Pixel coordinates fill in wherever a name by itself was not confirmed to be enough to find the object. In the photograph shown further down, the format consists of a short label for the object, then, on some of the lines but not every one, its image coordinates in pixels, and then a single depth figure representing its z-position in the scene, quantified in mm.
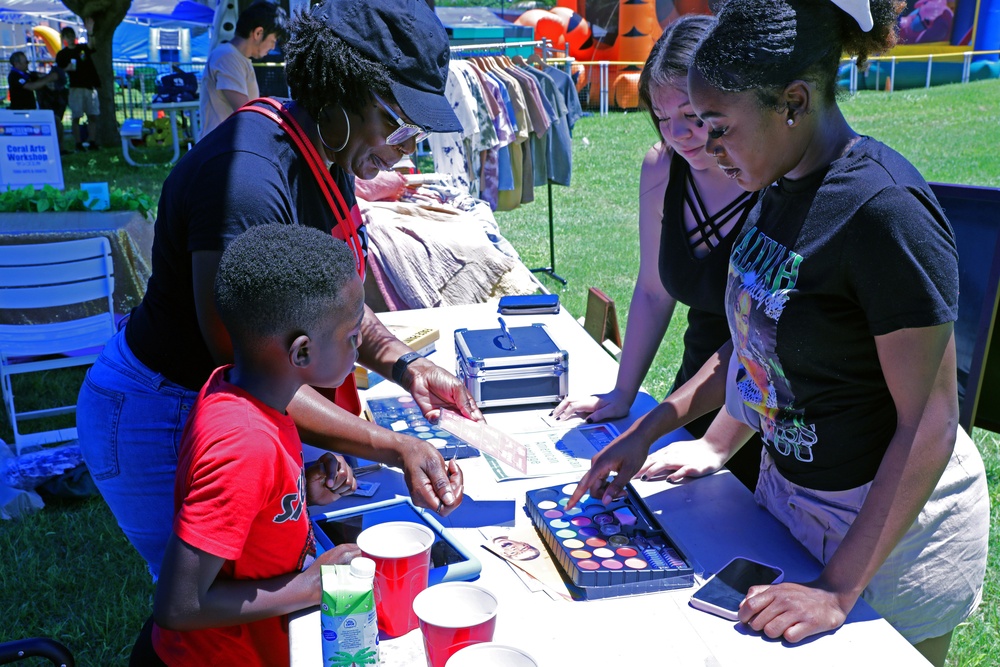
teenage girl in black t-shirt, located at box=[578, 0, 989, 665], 1364
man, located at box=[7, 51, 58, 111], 14969
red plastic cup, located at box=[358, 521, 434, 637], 1405
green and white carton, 1249
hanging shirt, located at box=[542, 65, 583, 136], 8125
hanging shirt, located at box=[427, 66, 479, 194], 6787
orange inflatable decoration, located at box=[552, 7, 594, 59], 19438
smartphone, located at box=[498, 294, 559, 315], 3328
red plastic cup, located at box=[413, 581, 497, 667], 1257
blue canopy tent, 25128
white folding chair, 4496
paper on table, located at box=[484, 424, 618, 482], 2094
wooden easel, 3480
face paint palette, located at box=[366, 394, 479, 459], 2182
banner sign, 7754
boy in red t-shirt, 1385
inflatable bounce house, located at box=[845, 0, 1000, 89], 19406
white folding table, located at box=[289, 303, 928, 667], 1415
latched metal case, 2420
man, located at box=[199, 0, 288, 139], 6723
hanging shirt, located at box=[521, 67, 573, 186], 7805
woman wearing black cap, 1760
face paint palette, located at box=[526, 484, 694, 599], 1568
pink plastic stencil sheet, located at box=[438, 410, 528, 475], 1925
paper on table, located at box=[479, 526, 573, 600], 1604
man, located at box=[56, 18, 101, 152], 15164
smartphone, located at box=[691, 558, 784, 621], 1517
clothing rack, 7295
